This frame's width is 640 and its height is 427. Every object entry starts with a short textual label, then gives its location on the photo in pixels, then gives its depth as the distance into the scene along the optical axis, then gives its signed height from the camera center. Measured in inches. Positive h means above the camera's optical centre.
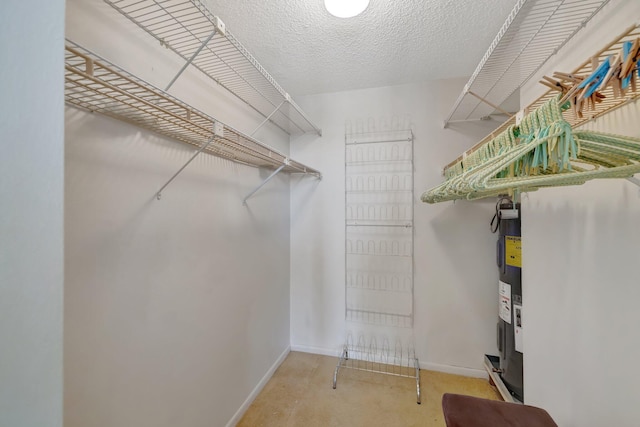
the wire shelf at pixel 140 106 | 26.9 +15.7
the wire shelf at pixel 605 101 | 29.4 +16.6
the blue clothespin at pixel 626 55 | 20.6 +14.4
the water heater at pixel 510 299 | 65.2 -25.7
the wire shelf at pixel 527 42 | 38.5 +35.4
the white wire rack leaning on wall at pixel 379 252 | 87.4 -15.1
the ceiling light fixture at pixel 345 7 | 46.9 +43.2
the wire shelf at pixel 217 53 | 38.0 +34.9
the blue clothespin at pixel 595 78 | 22.8 +13.9
